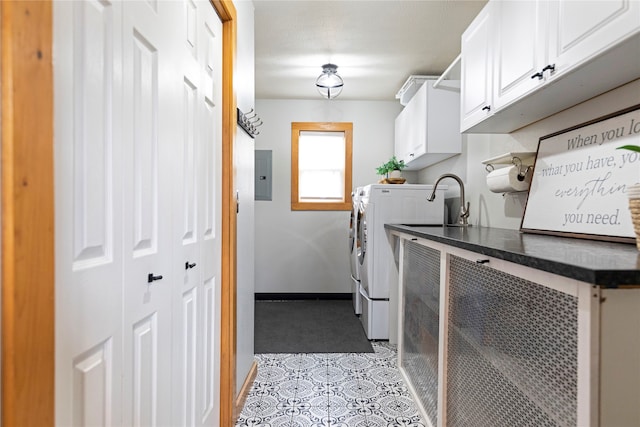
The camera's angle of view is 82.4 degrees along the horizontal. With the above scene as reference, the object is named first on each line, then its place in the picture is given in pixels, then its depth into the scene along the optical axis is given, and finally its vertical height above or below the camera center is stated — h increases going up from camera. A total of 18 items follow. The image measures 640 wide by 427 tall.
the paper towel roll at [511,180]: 1.97 +0.16
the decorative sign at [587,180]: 1.34 +0.13
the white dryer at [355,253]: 3.37 -0.43
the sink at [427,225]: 2.98 -0.13
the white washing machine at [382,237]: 2.96 -0.23
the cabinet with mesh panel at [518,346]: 0.73 -0.38
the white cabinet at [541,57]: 1.11 +0.56
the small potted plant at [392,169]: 3.48 +0.38
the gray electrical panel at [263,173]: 4.29 +0.41
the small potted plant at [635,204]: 0.97 +0.02
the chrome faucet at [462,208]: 2.71 +0.01
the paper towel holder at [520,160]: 1.99 +0.28
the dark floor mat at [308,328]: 2.84 -1.08
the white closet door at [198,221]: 1.22 -0.05
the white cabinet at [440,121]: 3.08 +0.74
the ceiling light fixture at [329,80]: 3.32 +1.18
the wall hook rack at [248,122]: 1.90 +0.47
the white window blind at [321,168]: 4.41 +0.49
